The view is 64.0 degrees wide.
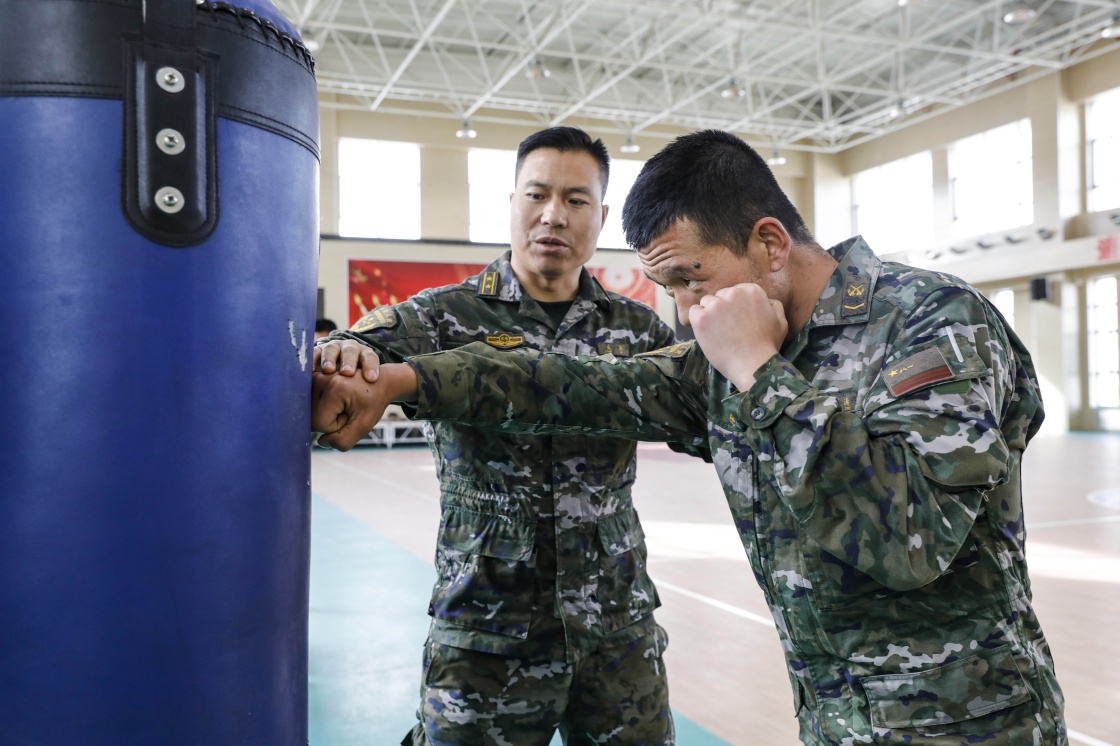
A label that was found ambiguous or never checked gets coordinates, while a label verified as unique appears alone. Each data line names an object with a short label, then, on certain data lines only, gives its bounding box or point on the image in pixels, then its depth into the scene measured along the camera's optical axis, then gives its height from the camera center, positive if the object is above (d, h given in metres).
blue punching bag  0.95 +0.00
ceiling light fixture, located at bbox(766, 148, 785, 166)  17.77 +4.39
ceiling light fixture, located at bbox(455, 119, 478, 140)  15.56 +4.30
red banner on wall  16.31 +1.86
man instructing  1.87 -0.39
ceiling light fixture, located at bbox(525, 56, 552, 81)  13.46 +4.63
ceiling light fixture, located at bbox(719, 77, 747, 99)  14.32 +4.58
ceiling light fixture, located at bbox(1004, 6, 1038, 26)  12.95 +5.20
